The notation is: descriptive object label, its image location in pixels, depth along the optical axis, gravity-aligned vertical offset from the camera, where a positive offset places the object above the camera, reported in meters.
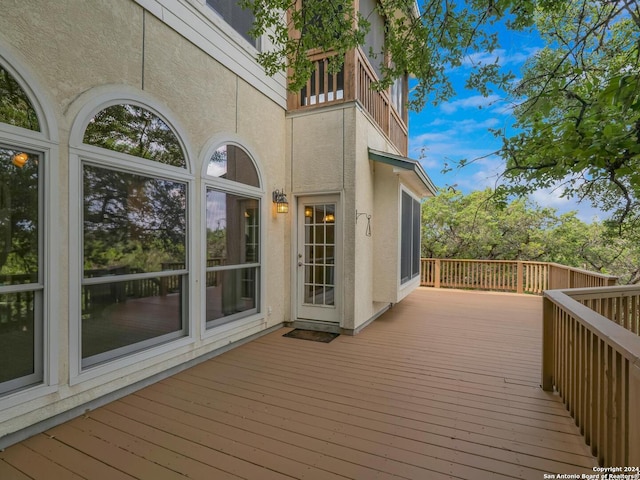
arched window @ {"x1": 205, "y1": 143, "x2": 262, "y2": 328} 3.71 +0.03
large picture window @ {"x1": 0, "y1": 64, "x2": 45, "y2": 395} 2.07 -0.07
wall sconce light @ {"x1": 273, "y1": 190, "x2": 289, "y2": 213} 4.73 +0.56
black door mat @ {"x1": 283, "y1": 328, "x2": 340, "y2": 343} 4.43 -1.50
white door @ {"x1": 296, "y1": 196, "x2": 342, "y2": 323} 4.83 -0.36
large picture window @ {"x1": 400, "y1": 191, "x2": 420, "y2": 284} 5.79 -0.02
